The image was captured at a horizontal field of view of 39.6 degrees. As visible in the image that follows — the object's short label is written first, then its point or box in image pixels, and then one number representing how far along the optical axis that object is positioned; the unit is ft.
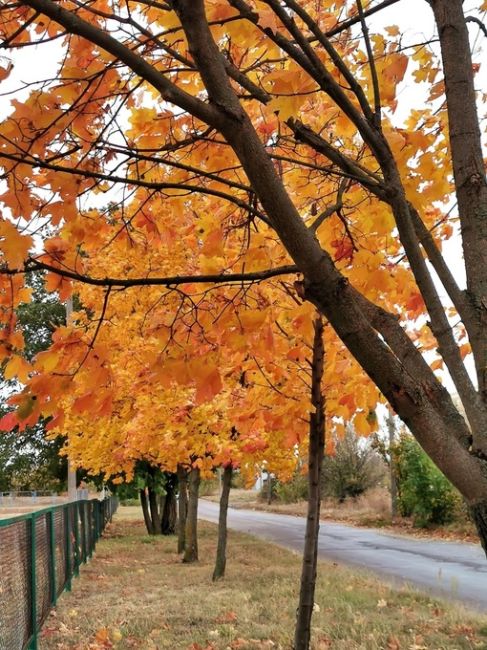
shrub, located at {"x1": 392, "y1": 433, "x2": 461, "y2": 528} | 71.56
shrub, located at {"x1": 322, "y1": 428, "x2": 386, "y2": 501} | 112.68
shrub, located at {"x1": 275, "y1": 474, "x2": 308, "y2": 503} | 130.00
